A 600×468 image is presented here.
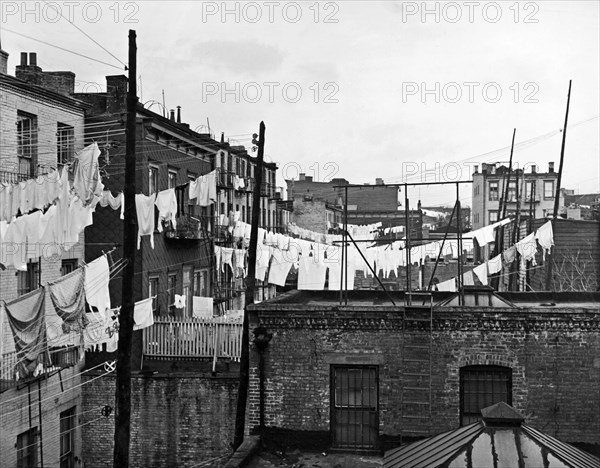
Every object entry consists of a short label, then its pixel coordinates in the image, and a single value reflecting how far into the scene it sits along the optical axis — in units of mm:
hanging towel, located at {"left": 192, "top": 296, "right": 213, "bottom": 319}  27281
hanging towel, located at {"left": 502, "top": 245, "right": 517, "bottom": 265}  30141
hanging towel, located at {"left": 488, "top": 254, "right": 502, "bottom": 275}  30656
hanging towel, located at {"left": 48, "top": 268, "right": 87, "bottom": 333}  17172
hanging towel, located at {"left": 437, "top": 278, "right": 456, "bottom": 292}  33353
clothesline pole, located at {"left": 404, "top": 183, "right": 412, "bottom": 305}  14789
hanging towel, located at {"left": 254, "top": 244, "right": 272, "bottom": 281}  34094
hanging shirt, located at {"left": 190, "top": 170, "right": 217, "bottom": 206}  23531
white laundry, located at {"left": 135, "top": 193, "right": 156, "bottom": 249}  21250
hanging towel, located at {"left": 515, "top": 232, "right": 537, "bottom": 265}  28594
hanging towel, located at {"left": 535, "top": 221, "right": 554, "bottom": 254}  28277
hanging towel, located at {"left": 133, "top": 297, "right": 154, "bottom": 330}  21922
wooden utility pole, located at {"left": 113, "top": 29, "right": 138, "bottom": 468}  12859
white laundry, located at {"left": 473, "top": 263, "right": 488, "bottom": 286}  29984
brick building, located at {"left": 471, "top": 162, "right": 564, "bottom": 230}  80125
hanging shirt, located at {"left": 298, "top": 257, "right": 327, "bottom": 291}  37156
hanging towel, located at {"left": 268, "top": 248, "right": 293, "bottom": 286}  32938
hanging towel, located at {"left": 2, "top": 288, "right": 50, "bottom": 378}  15891
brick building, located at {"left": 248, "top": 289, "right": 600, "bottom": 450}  13961
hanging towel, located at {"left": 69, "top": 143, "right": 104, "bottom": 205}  18359
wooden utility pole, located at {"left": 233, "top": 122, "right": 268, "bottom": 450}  18125
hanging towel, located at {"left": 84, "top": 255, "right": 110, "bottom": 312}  18281
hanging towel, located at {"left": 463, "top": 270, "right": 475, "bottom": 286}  33812
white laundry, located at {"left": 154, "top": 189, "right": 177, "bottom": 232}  22266
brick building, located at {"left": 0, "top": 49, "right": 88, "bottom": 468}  19828
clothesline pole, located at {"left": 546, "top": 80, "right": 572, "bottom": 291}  28188
